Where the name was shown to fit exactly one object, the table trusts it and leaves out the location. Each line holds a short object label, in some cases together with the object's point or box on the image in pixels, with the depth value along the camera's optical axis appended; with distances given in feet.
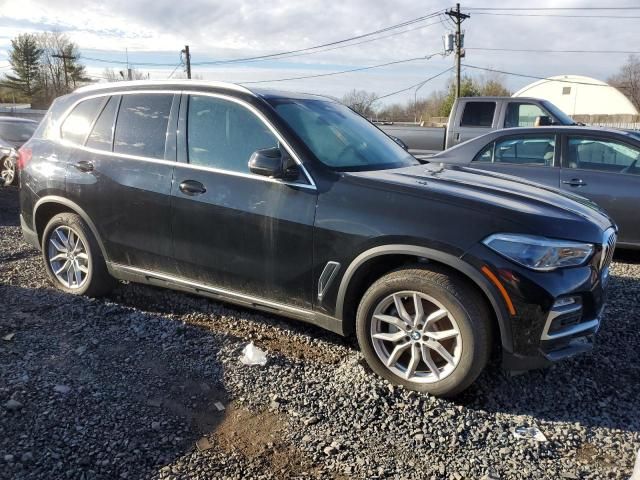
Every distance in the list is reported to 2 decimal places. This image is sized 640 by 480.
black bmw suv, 10.21
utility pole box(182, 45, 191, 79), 148.87
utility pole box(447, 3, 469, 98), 109.60
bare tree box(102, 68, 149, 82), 147.82
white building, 215.31
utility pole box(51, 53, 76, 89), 205.29
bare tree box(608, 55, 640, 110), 240.12
